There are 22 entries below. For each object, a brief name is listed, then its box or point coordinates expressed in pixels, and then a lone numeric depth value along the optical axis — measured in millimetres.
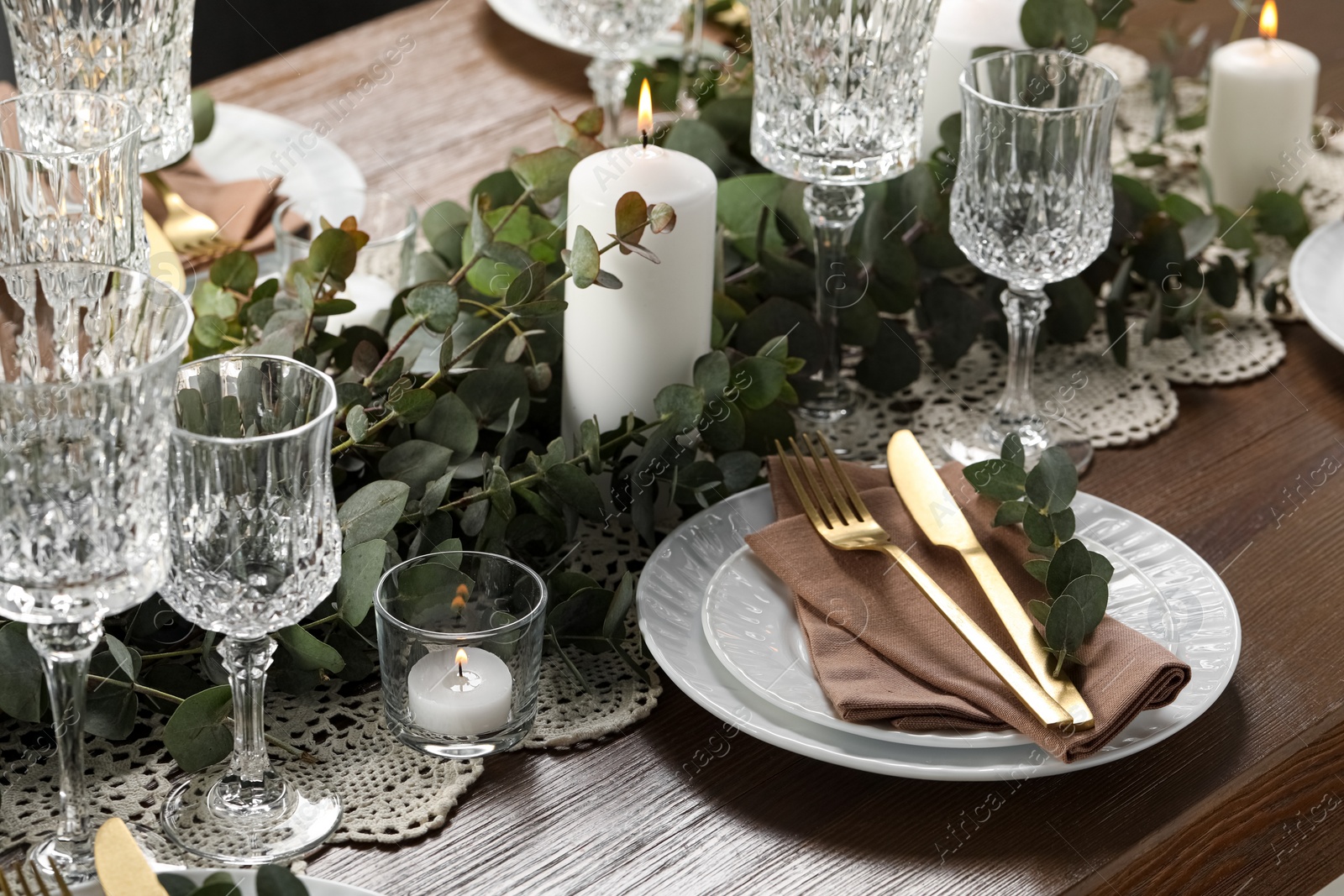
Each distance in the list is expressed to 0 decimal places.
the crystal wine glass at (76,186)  1399
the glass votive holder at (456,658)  1340
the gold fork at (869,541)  1346
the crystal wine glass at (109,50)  1497
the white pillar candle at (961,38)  1695
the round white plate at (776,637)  1343
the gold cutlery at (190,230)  1698
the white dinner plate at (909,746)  1338
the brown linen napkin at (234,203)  1710
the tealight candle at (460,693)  1342
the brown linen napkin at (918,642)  1344
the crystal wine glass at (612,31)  1778
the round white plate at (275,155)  1783
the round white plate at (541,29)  1959
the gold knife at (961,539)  1355
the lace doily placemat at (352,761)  1320
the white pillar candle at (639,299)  1456
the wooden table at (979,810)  1310
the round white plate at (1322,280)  1648
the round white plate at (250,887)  1252
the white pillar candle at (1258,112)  1788
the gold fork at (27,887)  1216
